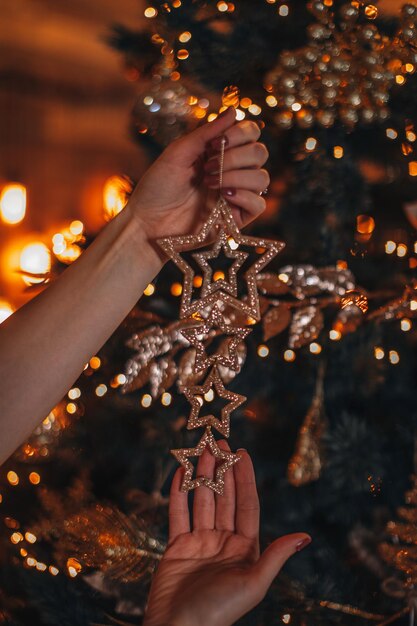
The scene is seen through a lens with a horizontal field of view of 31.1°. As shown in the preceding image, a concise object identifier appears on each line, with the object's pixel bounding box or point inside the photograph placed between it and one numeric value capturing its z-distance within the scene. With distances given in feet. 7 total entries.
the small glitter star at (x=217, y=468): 2.77
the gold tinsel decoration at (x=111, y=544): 3.77
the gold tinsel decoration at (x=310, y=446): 3.87
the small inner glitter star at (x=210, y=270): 2.76
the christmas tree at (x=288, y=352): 3.79
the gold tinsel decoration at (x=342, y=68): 3.70
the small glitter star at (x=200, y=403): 2.79
